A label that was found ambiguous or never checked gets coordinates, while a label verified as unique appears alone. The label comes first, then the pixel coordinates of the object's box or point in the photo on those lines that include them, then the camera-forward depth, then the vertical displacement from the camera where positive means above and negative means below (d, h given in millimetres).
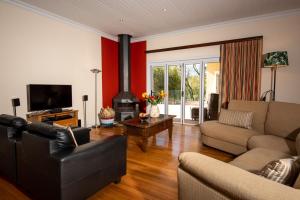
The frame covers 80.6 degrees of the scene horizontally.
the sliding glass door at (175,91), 5641 +26
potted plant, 5141 -737
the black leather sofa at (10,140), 2008 -550
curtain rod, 4345 +1326
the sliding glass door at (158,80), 5921 +405
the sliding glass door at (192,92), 5328 -6
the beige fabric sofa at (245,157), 882 -552
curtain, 4293 +555
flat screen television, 3701 -113
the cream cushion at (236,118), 3127 -481
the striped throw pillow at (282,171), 1088 -499
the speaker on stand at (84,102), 4910 -292
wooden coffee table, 3080 -643
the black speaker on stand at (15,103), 3408 -219
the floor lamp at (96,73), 4955 +569
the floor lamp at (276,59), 3561 +666
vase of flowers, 3619 -189
